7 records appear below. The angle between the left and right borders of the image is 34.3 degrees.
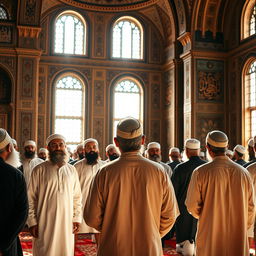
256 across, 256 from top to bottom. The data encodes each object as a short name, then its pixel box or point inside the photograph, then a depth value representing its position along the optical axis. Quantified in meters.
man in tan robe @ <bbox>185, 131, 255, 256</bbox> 4.52
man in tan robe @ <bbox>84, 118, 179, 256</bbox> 3.38
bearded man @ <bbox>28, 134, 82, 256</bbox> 5.34
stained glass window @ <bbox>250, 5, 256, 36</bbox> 15.23
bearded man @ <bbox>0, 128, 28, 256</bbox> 3.41
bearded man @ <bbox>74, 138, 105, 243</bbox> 7.99
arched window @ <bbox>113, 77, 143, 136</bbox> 18.91
